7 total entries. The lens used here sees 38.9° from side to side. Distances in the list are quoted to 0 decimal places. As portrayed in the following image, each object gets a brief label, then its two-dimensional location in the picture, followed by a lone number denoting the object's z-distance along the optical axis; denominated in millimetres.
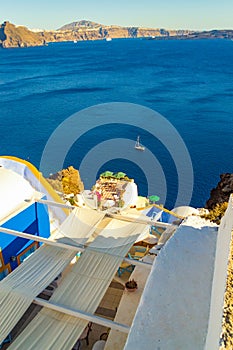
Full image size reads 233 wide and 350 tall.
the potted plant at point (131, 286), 7637
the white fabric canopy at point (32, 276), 6320
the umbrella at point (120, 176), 23805
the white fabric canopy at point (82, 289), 5824
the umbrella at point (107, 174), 24850
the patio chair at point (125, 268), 9113
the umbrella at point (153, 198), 21492
